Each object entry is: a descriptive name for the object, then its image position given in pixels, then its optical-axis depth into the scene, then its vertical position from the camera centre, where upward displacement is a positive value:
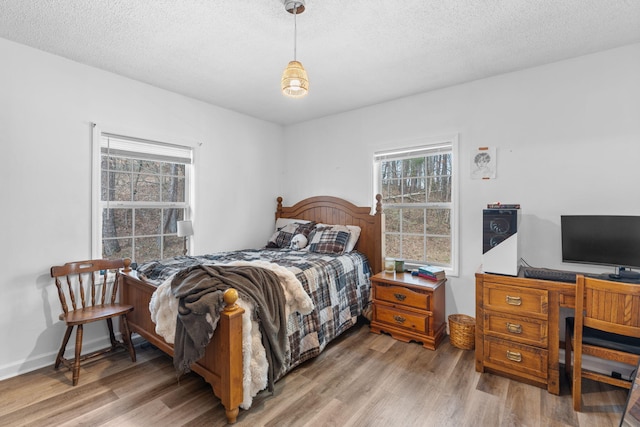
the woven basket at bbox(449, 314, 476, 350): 2.72 -1.12
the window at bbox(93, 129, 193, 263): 2.82 +0.16
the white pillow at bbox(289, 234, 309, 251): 3.59 -0.36
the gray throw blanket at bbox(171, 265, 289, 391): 1.75 -0.58
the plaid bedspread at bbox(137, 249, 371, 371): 2.41 -0.69
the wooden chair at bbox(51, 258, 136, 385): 2.28 -0.78
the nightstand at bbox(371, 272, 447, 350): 2.76 -0.93
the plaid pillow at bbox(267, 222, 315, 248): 3.79 -0.28
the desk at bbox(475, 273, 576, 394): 2.09 -0.85
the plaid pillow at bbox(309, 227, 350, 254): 3.33 -0.33
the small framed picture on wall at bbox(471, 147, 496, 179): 2.86 +0.49
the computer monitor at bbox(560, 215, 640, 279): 2.06 -0.20
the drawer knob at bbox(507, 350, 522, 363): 2.22 -1.07
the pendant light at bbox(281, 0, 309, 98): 1.72 +0.78
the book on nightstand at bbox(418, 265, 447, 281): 2.92 -0.60
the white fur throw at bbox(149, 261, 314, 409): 1.81 -0.73
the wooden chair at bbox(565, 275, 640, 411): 1.76 -0.69
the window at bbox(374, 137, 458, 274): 3.18 +0.13
